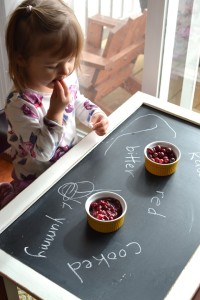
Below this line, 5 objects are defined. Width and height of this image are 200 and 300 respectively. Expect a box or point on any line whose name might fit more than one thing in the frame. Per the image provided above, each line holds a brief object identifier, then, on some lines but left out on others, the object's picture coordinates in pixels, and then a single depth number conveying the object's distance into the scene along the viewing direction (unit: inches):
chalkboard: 33.7
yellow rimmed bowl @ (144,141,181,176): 41.9
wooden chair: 70.2
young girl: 40.5
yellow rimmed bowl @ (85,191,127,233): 36.4
